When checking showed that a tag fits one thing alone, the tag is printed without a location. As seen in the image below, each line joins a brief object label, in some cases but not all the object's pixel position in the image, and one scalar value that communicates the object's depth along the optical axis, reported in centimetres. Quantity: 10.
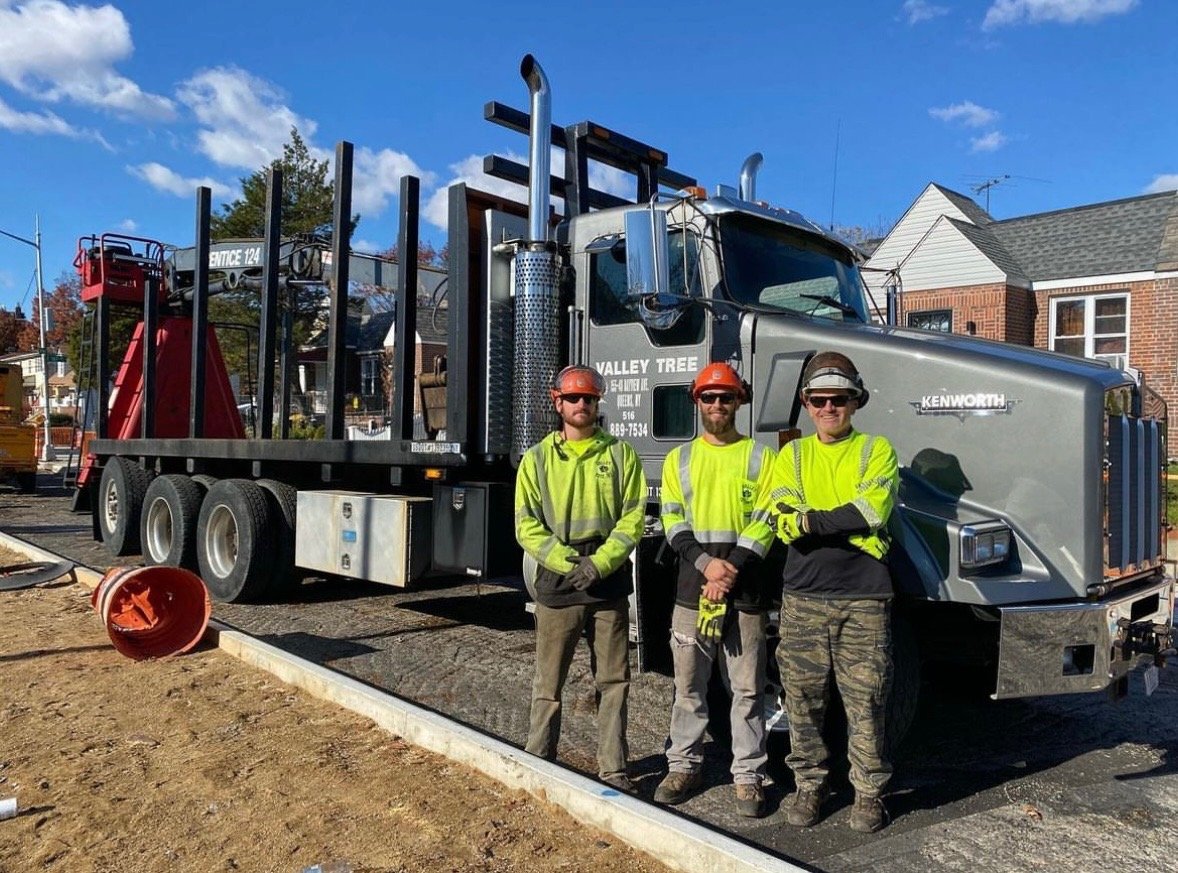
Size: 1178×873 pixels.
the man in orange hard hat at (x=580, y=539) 414
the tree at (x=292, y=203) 3341
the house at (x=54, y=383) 6956
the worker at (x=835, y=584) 380
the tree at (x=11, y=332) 6962
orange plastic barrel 638
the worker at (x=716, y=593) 401
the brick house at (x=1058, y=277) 1775
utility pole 3142
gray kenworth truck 416
